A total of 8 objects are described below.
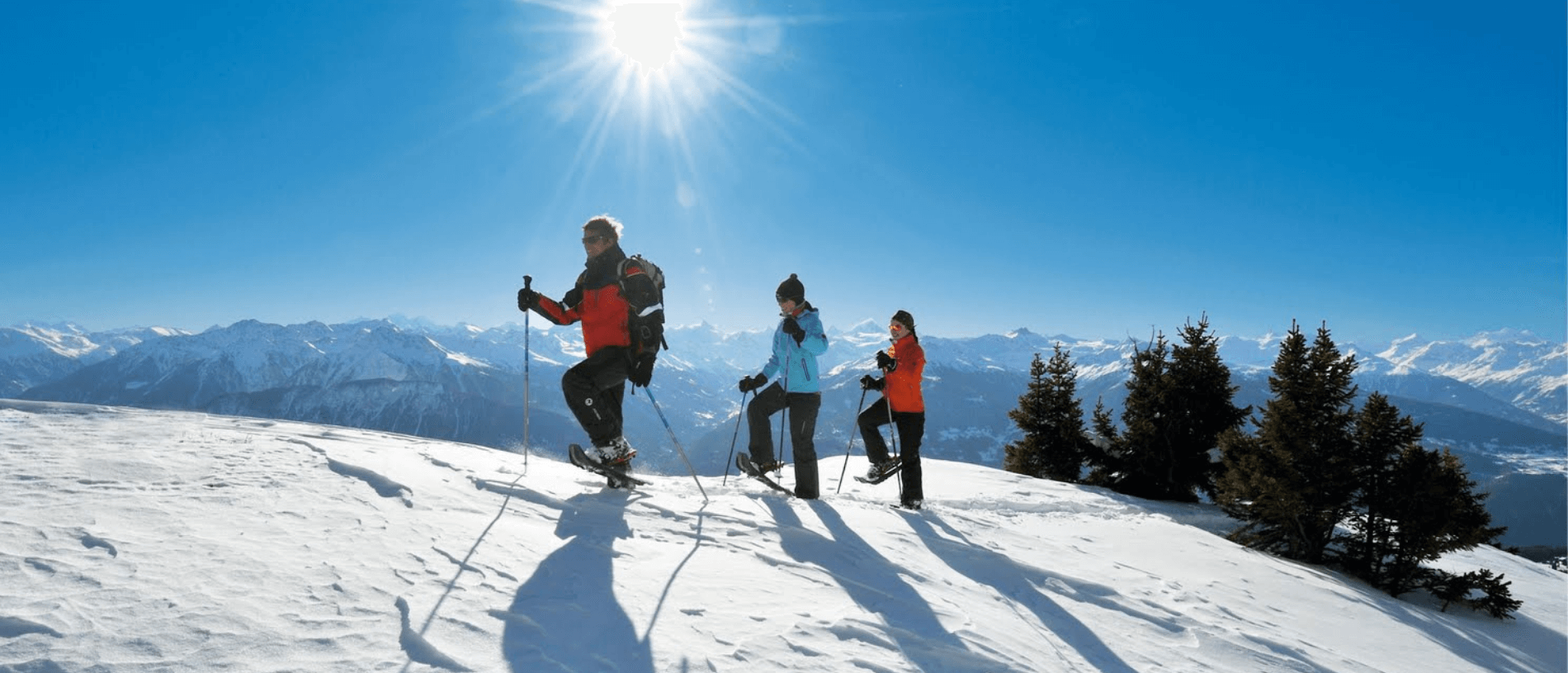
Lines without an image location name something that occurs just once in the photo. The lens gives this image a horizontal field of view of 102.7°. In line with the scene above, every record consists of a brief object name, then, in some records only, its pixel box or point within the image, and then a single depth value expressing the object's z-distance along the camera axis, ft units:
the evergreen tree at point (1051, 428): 67.36
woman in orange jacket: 29.58
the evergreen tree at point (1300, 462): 35.32
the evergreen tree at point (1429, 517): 32.07
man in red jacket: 23.06
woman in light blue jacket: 27.94
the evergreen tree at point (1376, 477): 33.94
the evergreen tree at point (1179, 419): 56.65
